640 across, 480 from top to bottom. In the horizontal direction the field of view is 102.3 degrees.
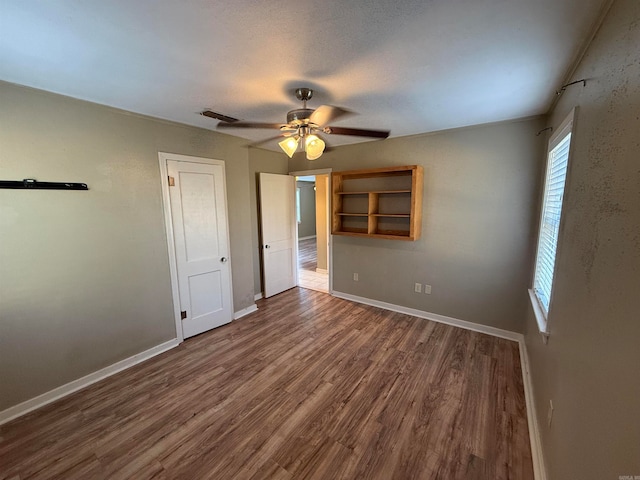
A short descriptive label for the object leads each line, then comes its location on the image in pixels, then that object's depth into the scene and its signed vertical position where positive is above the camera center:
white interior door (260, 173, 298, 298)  4.09 -0.44
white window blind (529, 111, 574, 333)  1.86 -0.12
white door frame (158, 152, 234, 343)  2.70 -0.19
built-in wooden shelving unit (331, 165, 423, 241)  3.30 +0.04
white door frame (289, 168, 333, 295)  4.01 +0.24
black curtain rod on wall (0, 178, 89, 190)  1.86 +0.17
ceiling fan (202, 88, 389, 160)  2.04 +0.65
